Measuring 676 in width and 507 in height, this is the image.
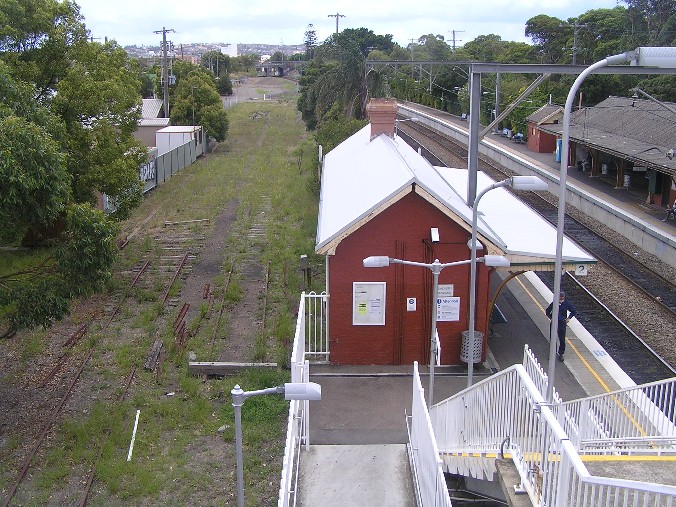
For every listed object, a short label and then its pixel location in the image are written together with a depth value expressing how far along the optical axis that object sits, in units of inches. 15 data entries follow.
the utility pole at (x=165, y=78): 2129.4
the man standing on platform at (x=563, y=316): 606.5
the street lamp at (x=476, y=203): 415.2
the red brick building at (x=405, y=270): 597.6
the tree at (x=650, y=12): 2652.6
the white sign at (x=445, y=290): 615.2
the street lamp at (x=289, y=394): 310.3
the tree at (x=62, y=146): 506.9
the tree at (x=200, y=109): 2114.9
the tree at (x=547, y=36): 2947.8
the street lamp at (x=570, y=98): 328.2
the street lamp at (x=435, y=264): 465.7
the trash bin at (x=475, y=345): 603.8
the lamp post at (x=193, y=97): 2123.5
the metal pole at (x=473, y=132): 697.0
